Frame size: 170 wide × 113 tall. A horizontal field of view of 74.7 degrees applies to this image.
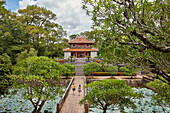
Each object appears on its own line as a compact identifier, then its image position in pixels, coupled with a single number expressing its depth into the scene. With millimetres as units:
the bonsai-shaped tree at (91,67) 17109
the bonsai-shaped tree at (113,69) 17497
